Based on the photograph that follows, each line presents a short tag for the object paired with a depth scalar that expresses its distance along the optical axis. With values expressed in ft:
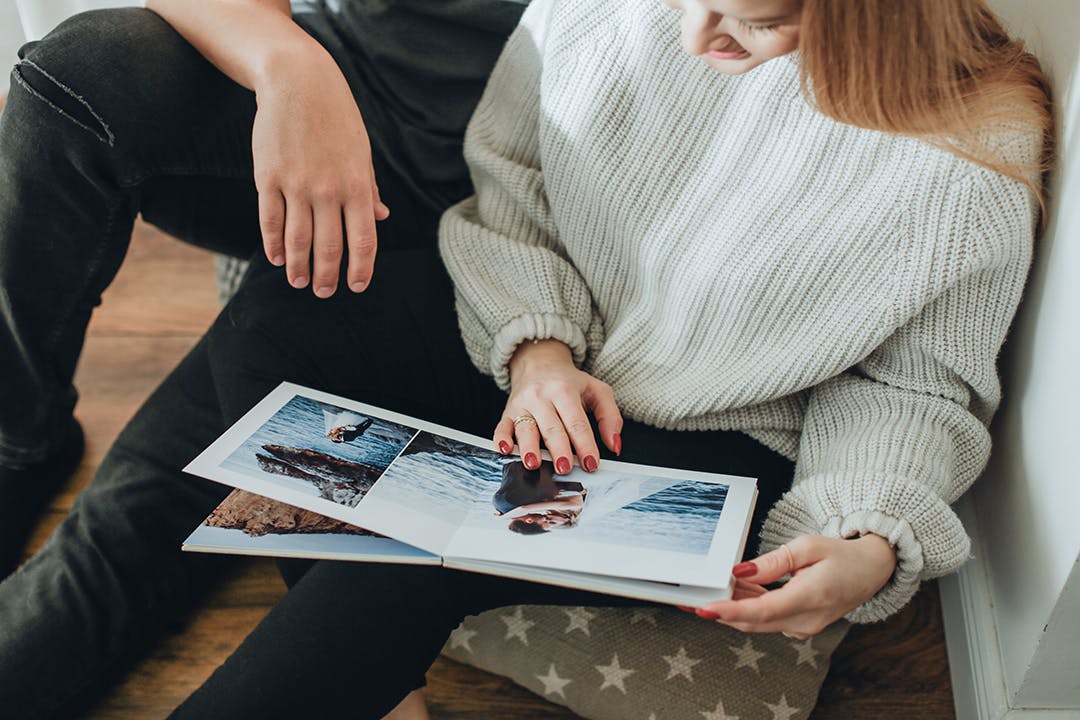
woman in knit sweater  2.22
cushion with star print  3.02
